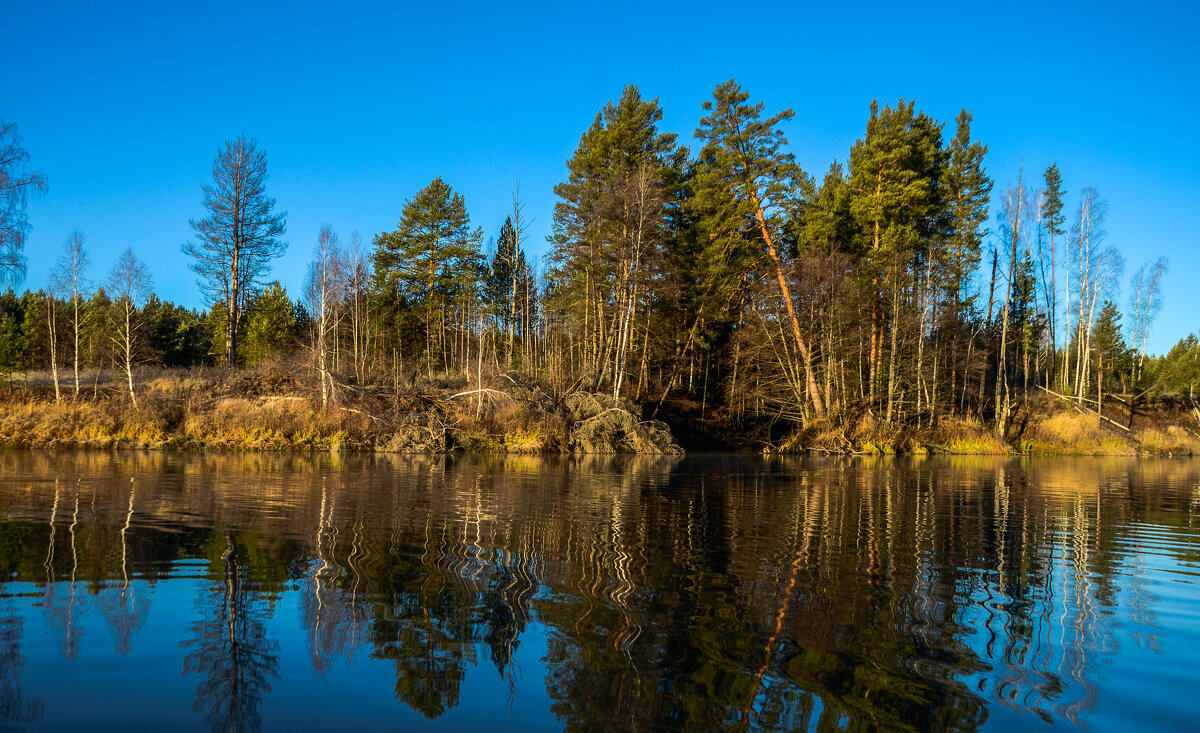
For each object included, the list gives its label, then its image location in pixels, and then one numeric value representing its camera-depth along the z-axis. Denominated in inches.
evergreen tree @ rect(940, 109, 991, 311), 1617.9
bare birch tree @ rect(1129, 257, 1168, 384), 1977.1
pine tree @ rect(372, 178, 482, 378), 1969.7
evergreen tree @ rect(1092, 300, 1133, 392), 2031.3
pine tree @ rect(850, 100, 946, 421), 1440.7
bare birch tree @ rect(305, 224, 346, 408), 1208.8
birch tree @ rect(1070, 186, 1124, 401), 1747.0
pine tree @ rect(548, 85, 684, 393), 1365.7
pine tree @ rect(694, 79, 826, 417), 1467.8
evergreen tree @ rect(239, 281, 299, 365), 1926.7
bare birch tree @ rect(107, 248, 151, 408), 1166.3
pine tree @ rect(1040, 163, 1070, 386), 1897.1
